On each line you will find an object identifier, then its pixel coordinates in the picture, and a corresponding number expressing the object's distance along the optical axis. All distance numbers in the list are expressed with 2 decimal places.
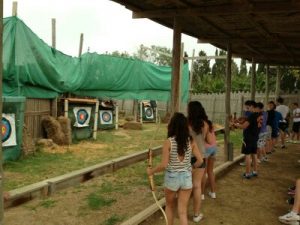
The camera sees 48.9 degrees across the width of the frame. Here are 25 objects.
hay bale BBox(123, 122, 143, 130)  13.82
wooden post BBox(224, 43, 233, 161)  7.72
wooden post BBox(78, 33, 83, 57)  12.72
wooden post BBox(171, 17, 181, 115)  5.35
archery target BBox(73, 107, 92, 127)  10.34
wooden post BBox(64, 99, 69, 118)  9.96
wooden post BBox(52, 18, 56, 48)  10.96
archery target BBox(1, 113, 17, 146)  7.01
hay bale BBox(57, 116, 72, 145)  9.31
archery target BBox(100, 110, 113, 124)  12.81
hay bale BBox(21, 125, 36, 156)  7.54
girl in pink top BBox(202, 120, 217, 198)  4.71
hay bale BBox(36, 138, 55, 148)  8.52
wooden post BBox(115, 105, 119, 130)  13.41
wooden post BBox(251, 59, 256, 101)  11.36
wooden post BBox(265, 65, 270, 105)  14.23
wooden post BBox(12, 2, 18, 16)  8.10
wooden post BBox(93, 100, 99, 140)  10.71
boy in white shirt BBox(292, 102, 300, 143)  11.49
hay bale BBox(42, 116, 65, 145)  9.04
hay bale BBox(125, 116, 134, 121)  16.86
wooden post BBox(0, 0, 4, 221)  2.20
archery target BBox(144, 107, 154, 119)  17.65
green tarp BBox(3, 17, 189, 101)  8.08
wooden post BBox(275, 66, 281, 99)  15.08
